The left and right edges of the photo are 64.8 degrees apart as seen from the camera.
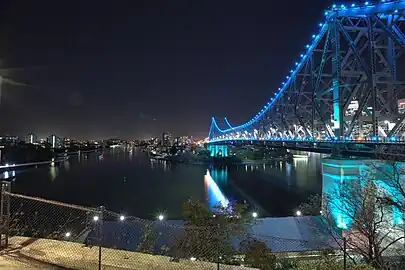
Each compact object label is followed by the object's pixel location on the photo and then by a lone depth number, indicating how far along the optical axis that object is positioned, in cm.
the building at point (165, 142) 17438
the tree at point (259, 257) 742
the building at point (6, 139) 13912
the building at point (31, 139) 15355
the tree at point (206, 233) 668
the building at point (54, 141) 14050
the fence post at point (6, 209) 482
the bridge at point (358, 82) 1719
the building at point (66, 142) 16472
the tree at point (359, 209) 734
